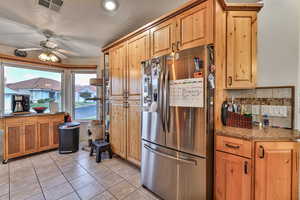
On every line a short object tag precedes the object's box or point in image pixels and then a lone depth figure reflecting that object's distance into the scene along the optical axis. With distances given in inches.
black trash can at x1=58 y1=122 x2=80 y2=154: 130.6
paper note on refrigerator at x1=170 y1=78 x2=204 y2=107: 59.5
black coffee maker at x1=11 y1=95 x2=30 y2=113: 122.8
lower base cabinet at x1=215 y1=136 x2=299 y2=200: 52.3
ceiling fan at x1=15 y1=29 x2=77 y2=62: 106.6
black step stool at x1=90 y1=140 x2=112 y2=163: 112.4
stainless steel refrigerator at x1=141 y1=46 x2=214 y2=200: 58.3
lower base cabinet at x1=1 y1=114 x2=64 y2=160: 111.7
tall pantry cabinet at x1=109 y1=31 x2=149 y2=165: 97.8
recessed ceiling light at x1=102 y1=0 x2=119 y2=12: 80.7
